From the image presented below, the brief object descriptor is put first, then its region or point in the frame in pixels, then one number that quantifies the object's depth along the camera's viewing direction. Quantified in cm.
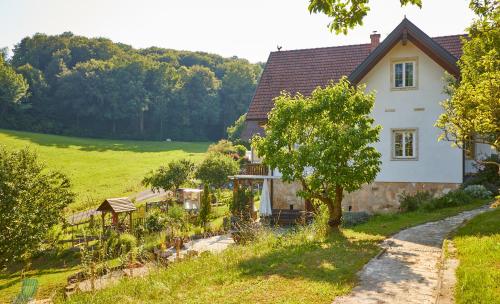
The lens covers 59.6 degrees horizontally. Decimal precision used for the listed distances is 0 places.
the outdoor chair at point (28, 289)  1190
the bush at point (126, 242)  2000
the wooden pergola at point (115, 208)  2394
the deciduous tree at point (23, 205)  1684
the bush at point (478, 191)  1853
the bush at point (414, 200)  1920
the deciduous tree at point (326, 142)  1303
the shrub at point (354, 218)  1707
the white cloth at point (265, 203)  2379
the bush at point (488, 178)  1952
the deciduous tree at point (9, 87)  7306
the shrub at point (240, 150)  5456
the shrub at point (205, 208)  2488
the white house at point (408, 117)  2097
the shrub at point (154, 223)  2431
